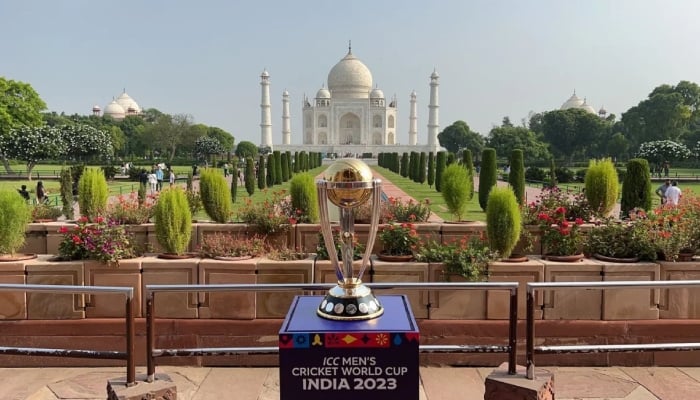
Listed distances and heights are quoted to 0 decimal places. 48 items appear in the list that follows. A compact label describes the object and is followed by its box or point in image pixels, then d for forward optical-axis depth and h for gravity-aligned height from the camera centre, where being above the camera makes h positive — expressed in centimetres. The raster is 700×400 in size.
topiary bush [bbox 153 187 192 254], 459 -39
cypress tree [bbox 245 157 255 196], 2022 -14
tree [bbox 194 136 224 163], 5559 +275
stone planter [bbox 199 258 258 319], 413 -93
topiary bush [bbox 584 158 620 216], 633 -12
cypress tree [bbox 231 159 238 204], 1709 -31
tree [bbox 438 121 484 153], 7338 +509
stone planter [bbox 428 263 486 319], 413 -91
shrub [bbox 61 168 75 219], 1186 -33
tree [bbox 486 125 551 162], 5134 +314
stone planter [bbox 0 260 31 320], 409 -94
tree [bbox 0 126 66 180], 2983 +151
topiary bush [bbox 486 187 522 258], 444 -36
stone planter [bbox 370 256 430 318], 424 -71
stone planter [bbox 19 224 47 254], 531 -62
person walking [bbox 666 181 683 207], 1184 -33
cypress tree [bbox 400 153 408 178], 3422 +61
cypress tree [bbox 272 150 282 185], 2688 +33
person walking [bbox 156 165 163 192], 2118 -10
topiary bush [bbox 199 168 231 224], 613 -25
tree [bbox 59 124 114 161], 3750 +213
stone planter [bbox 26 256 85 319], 412 -87
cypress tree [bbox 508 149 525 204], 1386 +10
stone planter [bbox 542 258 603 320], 409 -90
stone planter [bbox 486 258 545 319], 423 -70
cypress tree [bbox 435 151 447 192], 2138 +44
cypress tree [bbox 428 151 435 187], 2411 +14
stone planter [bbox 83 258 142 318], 417 -80
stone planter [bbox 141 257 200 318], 428 -73
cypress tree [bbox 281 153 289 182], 2975 +33
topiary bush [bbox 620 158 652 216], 824 -17
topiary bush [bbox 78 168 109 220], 614 -22
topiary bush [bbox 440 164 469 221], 661 -18
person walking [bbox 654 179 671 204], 1248 -29
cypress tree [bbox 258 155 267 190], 2380 -4
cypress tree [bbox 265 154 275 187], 2528 +9
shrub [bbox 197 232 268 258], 456 -58
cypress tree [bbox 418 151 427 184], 2678 +38
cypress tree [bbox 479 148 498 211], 1455 +2
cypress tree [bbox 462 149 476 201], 1781 +60
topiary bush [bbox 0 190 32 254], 452 -38
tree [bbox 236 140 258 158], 6962 +316
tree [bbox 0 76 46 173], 3438 +426
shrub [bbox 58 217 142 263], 425 -52
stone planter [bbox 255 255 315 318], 416 -76
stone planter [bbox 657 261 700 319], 411 -89
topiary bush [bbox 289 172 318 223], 597 -26
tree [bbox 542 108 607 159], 5347 +454
